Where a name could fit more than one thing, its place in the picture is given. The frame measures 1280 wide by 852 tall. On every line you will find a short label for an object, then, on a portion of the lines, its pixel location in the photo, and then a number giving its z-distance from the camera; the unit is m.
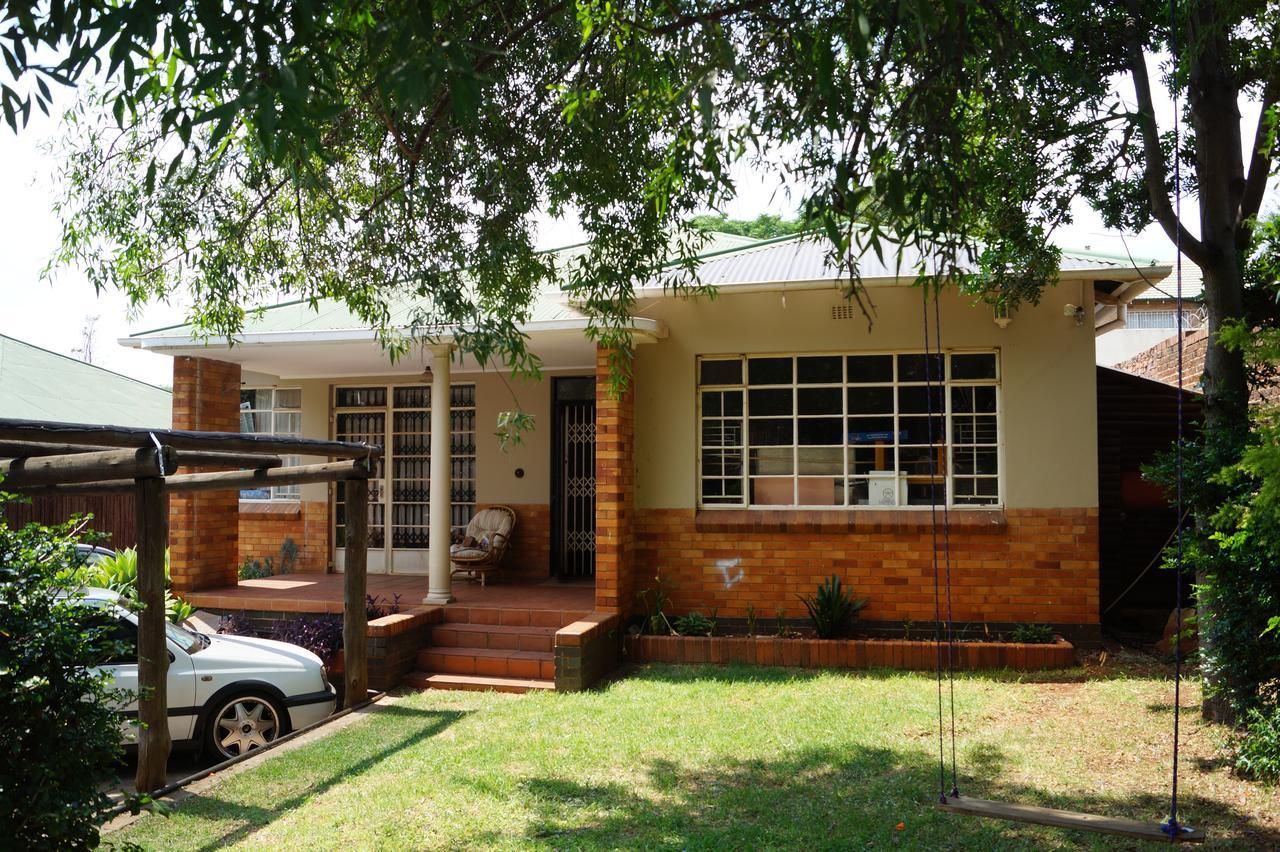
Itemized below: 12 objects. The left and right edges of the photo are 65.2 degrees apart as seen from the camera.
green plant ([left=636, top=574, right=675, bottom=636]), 10.49
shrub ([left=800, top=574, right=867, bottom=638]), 10.07
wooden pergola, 5.84
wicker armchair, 12.48
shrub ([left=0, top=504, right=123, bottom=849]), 3.81
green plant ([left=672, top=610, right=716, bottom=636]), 10.38
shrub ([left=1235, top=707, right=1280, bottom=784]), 6.06
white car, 7.86
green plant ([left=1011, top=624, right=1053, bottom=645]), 9.87
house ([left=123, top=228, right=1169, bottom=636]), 10.17
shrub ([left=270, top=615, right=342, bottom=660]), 10.15
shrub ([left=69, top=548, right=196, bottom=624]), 9.93
